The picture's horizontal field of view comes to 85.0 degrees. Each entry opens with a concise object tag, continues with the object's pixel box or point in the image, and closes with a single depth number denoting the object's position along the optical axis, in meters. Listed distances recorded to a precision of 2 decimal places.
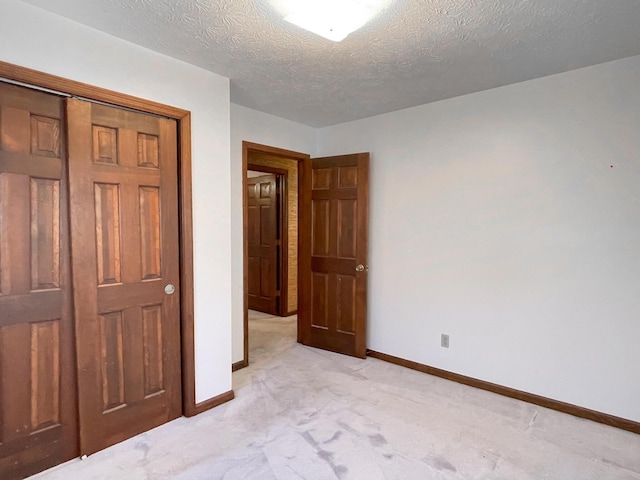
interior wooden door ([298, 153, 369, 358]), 3.61
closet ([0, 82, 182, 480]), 1.82
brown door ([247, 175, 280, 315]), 5.23
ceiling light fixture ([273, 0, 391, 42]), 1.73
